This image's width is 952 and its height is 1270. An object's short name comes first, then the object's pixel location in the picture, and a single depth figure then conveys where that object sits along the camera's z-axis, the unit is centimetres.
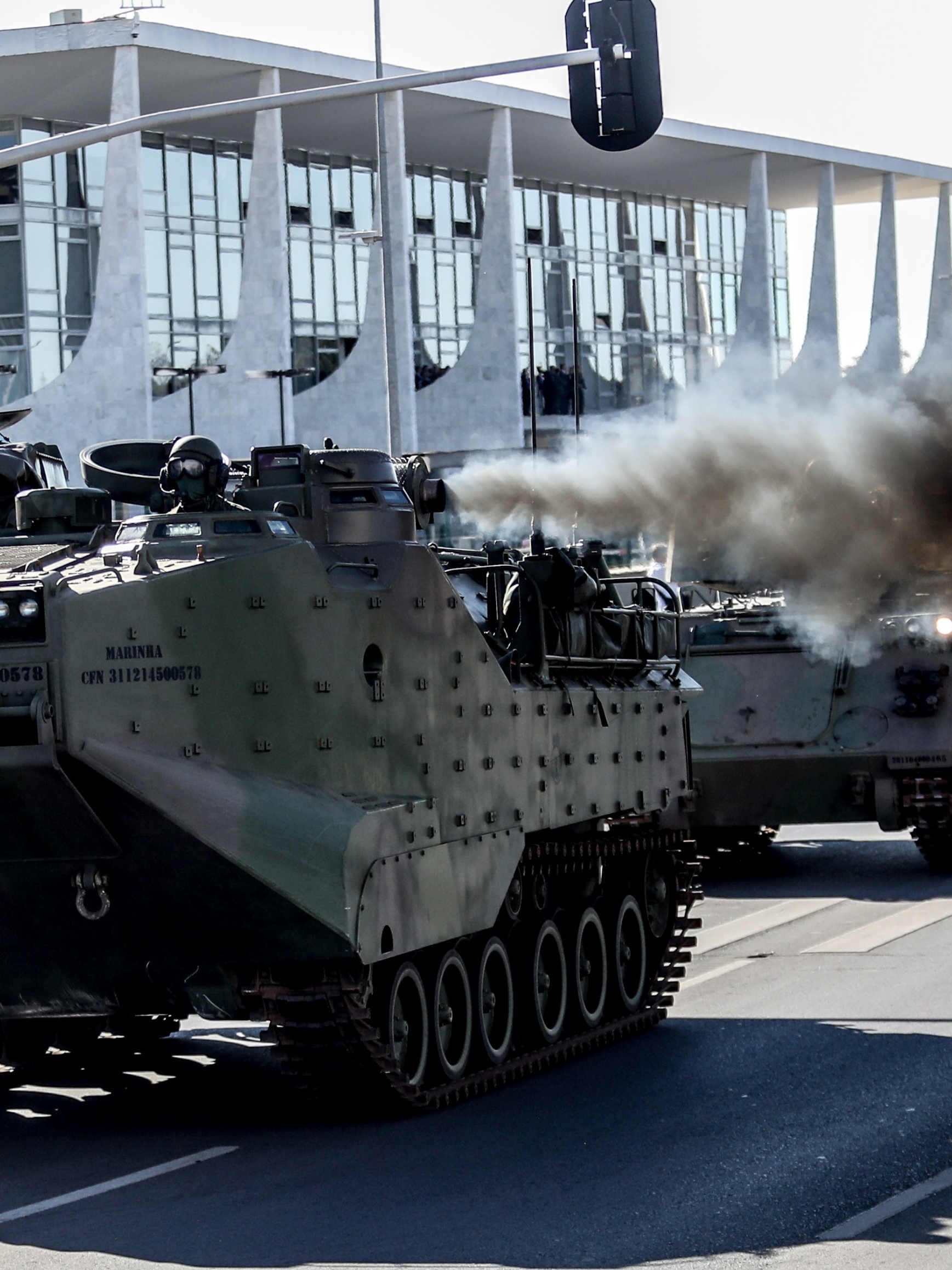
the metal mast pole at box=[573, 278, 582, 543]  1842
